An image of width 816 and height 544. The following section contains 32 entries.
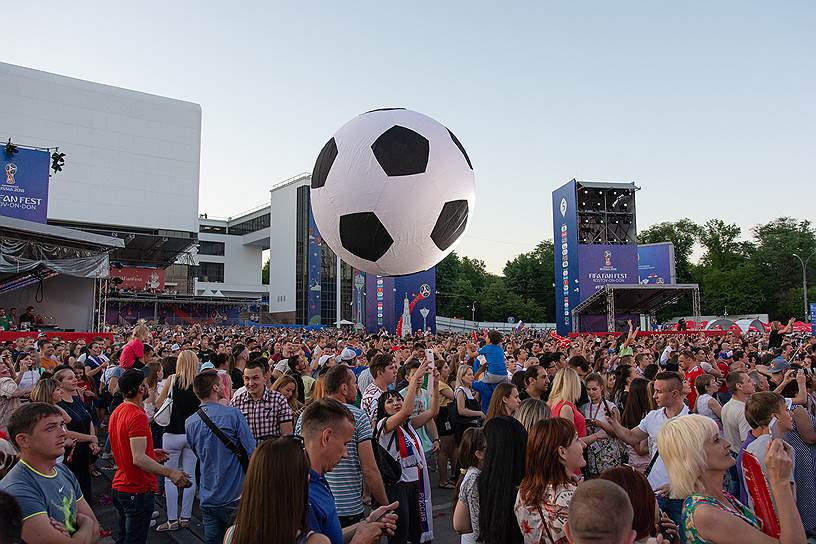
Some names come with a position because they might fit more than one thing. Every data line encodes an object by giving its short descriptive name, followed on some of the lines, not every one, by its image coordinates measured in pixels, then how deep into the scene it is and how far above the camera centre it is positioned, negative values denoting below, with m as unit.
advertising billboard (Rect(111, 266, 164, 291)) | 49.28 +3.51
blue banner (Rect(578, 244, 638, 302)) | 35.91 +3.16
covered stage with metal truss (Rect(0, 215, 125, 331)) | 20.00 +1.80
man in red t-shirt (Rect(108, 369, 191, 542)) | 4.17 -1.10
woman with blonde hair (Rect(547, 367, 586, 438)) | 4.52 -0.64
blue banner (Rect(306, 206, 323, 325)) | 49.03 +3.78
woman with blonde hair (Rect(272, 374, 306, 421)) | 5.89 -0.68
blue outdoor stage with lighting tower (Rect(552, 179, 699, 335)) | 35.94 +3.89
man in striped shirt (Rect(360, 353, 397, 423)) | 4.79 -0.46
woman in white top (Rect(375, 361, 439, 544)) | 3.94 -1.01
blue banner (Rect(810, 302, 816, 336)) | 21.75 -0.04
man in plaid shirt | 4.57 -0.71
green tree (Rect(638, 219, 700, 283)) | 71.19 +10.28
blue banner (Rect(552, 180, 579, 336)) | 36.53 +4.11
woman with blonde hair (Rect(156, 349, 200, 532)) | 5.60 -0.88
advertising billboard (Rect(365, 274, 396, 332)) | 34.34 +0.81
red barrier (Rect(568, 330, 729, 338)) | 22.39 -0.63
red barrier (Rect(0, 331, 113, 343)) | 16.11 -0.48
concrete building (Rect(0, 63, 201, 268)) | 43.06 +13.07
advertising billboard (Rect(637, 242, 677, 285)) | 41.22 +3.86
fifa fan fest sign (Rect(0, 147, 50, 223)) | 22.77 +5.33
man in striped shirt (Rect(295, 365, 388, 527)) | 3.52 -0.95
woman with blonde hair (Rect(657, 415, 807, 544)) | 2.39 -0.74
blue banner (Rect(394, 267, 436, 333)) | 33.28 +1.17
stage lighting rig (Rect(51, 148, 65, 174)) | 23.57 +6.52
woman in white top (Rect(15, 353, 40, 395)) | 7.16 -0.71
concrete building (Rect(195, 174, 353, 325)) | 50.34 +4.26
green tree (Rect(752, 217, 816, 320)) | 58.75 +5.50
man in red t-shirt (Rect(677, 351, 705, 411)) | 6.71 -0.67
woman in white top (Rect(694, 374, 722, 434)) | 5.34 -0.75
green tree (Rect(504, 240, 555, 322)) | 66.62 +4.15
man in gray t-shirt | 2.67 -0.78
